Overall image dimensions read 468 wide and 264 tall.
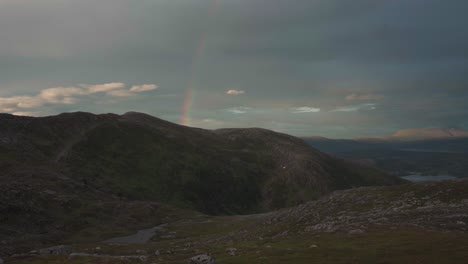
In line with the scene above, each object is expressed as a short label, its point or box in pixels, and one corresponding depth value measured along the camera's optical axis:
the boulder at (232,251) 55.08
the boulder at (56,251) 72.38
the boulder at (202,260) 49.28
